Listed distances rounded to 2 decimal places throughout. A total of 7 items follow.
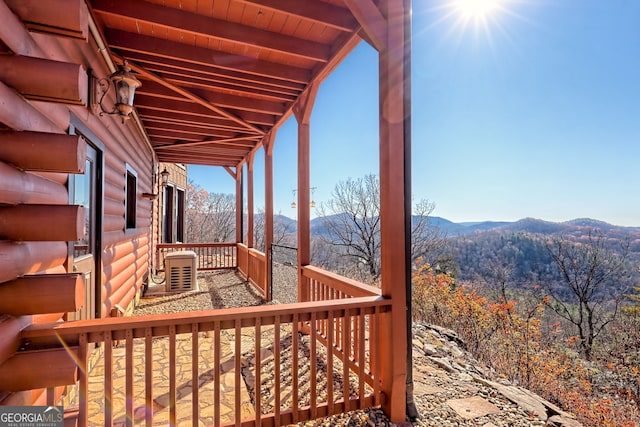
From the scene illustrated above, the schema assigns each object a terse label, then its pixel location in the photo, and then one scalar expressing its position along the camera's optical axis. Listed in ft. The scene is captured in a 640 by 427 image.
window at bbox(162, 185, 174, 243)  27.08
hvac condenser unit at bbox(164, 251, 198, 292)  17.12
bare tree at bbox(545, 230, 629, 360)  38.29
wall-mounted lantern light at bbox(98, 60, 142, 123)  7.19
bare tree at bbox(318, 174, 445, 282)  44.75
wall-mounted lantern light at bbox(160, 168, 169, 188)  21.24
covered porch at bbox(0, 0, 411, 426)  5.02
